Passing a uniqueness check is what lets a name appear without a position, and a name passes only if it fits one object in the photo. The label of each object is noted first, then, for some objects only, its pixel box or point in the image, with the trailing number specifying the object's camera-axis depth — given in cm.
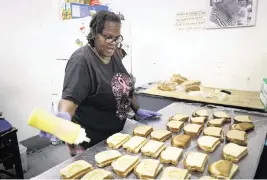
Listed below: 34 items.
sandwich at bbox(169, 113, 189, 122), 174
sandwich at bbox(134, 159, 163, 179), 105
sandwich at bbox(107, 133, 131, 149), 136
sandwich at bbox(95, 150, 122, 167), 118
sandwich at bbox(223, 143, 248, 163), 118
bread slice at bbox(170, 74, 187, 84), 294
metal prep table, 109
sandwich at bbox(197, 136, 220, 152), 130
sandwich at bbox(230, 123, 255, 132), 153
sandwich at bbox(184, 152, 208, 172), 110
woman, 137
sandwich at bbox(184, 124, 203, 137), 150
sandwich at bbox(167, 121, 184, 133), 157
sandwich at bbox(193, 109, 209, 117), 183
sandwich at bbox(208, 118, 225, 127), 163
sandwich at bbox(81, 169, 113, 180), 105
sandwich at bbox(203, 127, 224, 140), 145
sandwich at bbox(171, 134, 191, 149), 135
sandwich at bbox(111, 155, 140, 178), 110
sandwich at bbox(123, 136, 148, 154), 131
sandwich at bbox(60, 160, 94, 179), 106
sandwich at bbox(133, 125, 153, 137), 150
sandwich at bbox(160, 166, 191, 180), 103
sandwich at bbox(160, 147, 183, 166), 118
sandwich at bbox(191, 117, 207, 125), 167
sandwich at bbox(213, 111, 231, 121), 175
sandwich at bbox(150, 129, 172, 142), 144
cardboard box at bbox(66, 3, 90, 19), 330
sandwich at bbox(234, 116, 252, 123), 166
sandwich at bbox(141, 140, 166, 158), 126
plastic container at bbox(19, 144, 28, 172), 284
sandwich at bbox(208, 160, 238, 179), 102
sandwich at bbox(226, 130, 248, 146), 135
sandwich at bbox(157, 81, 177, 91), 273
